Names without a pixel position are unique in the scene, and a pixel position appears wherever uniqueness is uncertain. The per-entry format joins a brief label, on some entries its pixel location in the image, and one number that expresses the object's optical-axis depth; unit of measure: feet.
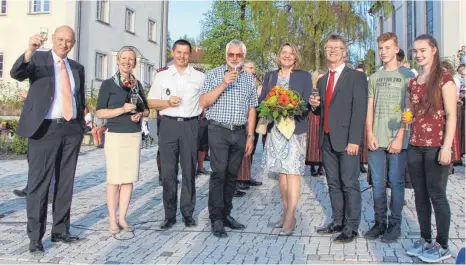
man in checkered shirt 18.34
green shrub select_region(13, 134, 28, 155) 48.11
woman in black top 18.24
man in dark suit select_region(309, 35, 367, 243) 17.12
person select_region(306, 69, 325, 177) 30.37
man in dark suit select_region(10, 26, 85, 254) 16.35
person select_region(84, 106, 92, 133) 59.21
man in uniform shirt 19.39
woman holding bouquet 18.39
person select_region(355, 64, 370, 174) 29.15
